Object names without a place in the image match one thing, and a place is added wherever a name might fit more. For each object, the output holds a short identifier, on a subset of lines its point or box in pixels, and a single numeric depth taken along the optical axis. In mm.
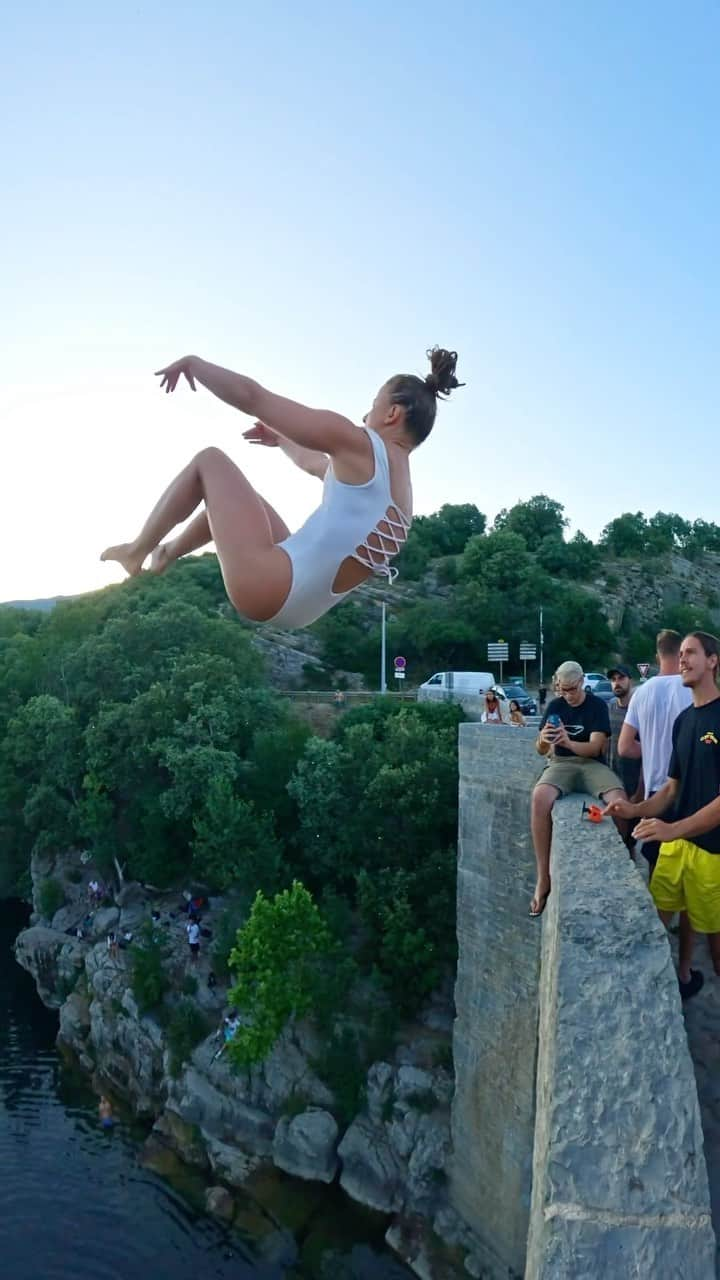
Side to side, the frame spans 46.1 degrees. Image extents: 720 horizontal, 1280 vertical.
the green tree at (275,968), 15953
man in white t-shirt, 5613
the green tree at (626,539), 56688
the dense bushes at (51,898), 26086
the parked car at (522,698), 21512
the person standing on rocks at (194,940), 20141
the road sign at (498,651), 28403
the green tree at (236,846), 20344
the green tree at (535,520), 54188
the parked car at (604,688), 24455
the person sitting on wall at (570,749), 5480
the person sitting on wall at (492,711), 14086
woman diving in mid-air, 3057
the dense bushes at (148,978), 19359
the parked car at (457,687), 23312
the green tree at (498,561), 43125
